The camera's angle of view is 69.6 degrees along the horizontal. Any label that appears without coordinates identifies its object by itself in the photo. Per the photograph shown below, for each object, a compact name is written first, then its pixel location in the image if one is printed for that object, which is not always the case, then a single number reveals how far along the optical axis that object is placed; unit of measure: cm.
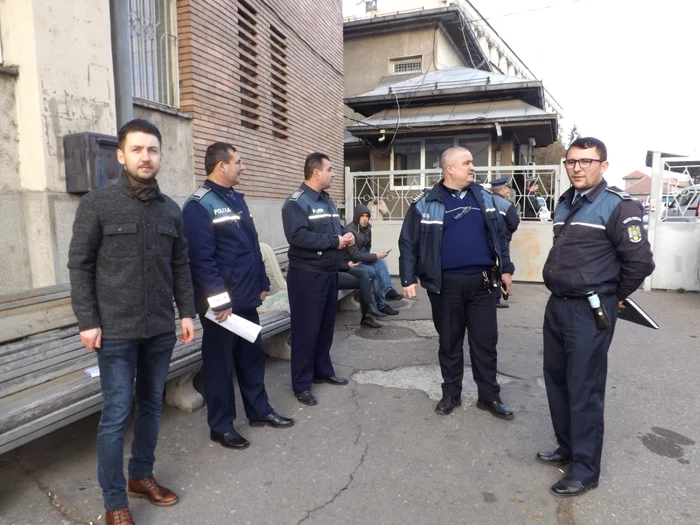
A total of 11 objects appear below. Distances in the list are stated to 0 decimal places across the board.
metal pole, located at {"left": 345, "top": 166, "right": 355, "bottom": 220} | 1069
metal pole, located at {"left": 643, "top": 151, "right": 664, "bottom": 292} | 857
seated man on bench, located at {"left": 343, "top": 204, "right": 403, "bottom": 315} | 640
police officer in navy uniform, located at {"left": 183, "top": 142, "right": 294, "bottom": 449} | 303
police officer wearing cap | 684
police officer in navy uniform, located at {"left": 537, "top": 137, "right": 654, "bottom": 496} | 272
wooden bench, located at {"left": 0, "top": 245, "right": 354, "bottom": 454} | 256
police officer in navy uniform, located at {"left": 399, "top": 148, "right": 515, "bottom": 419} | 366
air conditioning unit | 431
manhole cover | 597
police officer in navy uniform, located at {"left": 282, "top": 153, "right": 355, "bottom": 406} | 395
